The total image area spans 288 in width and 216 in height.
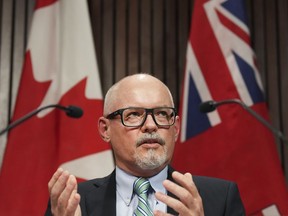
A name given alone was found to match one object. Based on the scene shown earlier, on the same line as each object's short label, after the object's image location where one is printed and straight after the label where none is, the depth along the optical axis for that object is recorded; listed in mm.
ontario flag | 5227
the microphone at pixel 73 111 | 4574
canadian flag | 5238
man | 2738
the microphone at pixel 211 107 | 4473
